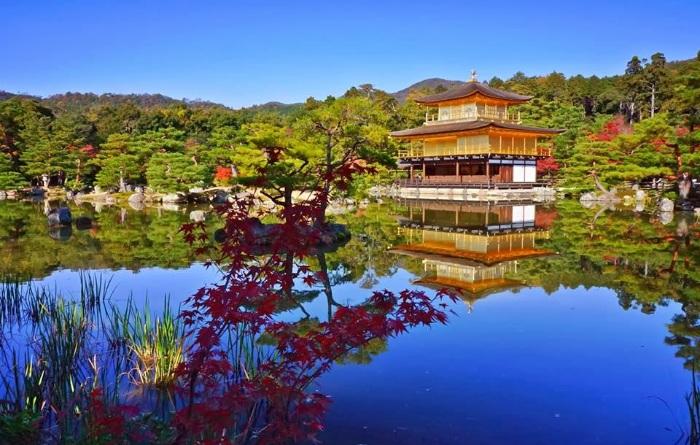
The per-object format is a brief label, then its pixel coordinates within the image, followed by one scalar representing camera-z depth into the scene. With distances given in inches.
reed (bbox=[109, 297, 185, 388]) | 205.9
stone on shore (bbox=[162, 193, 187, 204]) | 1285.7
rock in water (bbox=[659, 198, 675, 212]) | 927.7
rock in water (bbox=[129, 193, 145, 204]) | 1294.2
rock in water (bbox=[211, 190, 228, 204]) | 1261.2
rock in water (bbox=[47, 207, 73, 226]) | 779.4
